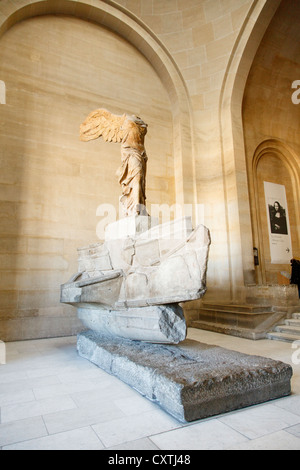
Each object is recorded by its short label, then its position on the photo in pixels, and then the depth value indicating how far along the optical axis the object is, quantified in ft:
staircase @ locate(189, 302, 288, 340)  17.84
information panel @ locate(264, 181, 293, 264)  29.30
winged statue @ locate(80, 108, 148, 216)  16.40
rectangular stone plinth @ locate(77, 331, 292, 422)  6.84
